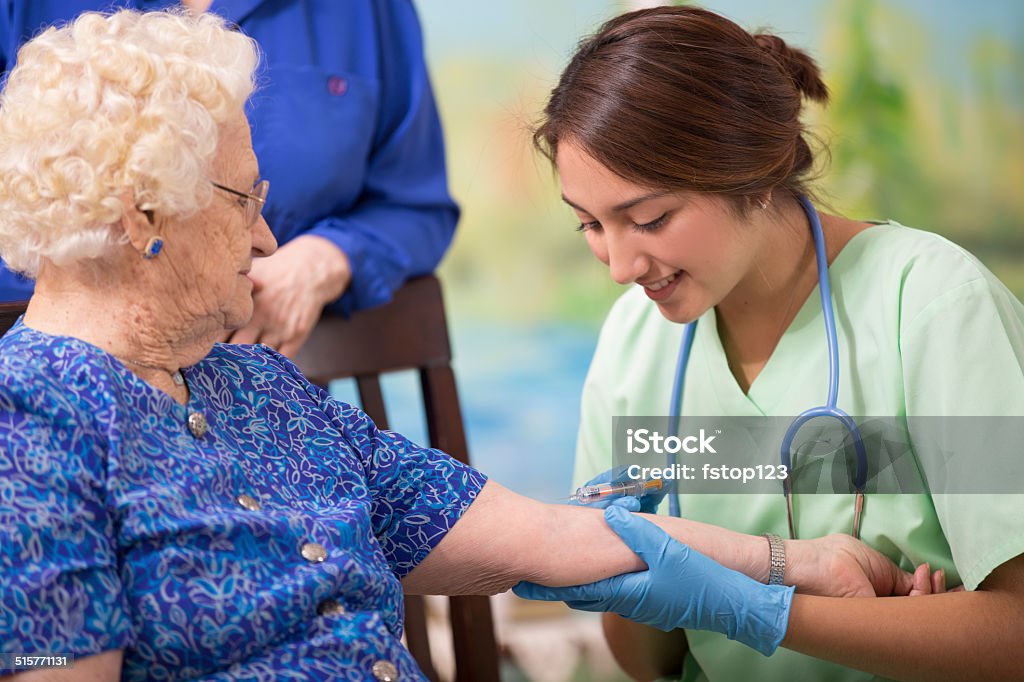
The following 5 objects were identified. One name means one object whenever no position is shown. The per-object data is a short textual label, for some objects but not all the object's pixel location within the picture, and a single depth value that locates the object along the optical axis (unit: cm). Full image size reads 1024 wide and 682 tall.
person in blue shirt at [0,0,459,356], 190
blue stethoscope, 161
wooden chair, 209
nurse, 149
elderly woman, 104
